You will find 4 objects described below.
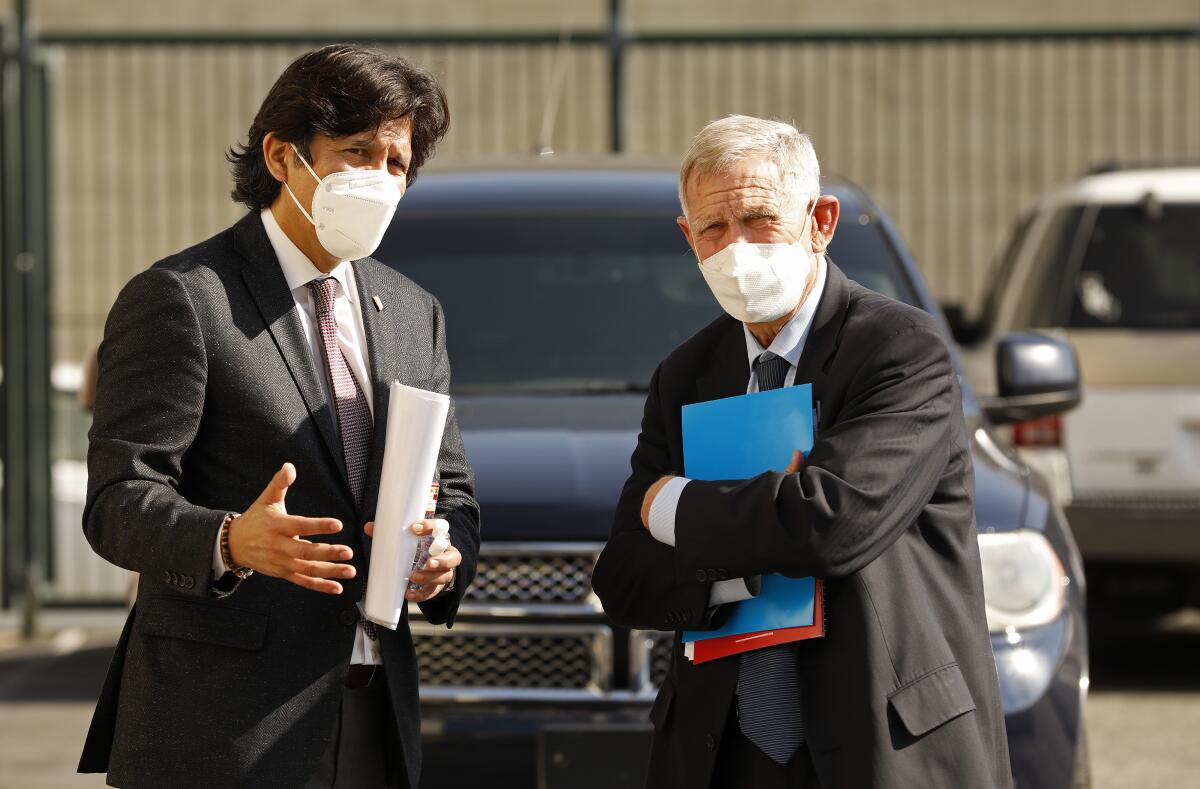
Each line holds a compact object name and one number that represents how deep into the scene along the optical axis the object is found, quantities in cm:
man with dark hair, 496
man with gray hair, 473
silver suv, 1405
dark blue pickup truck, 744
